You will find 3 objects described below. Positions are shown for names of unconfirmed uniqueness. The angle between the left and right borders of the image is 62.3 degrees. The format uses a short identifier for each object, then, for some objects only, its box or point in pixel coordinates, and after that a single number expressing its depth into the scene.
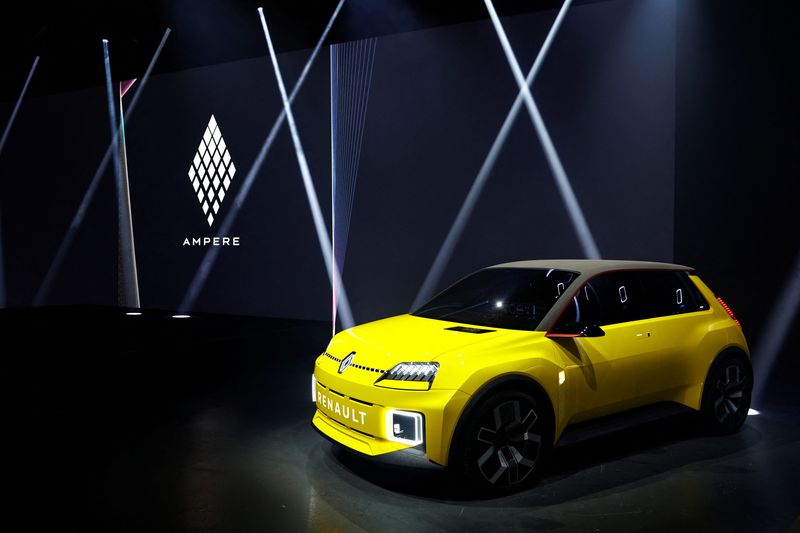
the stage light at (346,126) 10.36
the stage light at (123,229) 13.49
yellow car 3.68
